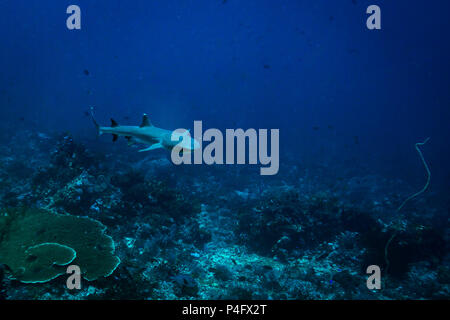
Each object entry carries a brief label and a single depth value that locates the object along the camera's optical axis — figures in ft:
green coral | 17.48
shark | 15.64
